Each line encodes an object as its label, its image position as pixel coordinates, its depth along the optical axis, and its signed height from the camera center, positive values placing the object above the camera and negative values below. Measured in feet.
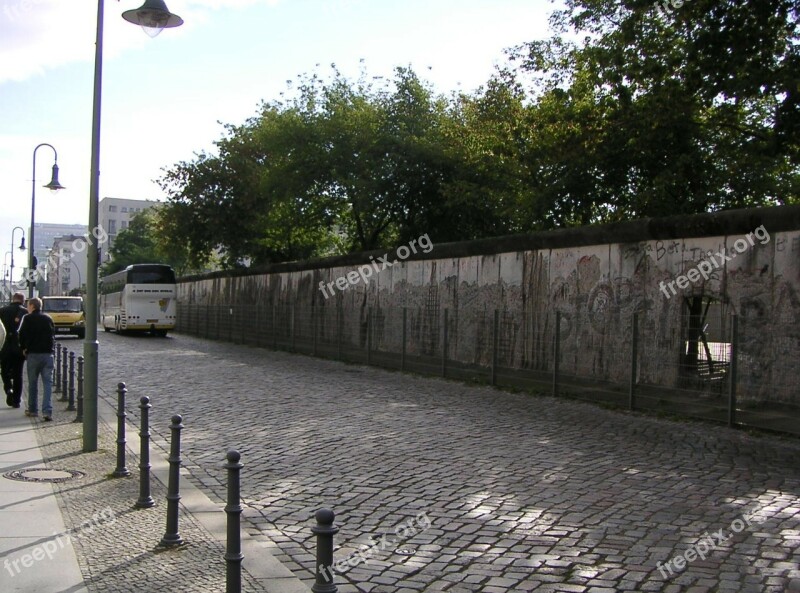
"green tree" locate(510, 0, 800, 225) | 41.06 +11.87
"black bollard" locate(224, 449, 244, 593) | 13.70 -4.09
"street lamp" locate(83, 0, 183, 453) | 30.17 +0.00
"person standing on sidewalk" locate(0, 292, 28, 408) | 41.88 -3.93
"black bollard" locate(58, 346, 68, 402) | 45.68 -5.31
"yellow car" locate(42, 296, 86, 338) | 114.73 -3.30
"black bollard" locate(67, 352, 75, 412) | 41.73 -5.16
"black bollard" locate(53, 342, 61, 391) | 51.37 -5.52
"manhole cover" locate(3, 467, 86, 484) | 25.39 -5.88
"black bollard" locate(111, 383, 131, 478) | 24.49 -4.41
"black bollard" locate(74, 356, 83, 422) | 38.29 -5.22
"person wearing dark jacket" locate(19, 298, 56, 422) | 38.99 -2.64
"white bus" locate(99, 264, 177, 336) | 123.54 -1.02
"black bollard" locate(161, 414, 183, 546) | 18.07 -4.46
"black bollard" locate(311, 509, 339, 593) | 10.61 -3.34
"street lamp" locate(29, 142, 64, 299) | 100.53 +6.40
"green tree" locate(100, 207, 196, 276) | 304.50 +16.69
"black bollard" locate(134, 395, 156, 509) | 20.85 -4.42
